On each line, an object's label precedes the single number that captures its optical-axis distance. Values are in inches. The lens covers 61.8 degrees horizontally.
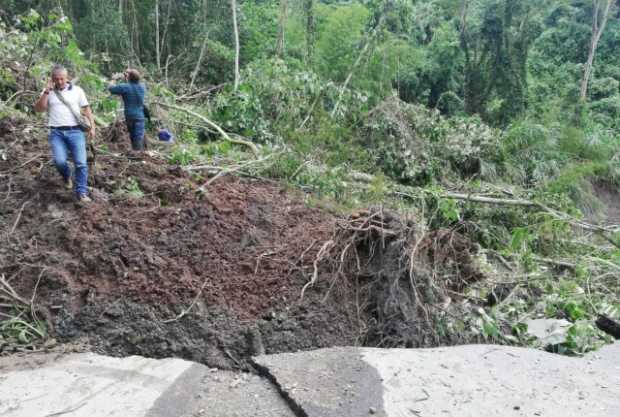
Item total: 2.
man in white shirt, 171.8
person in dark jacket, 229.9
